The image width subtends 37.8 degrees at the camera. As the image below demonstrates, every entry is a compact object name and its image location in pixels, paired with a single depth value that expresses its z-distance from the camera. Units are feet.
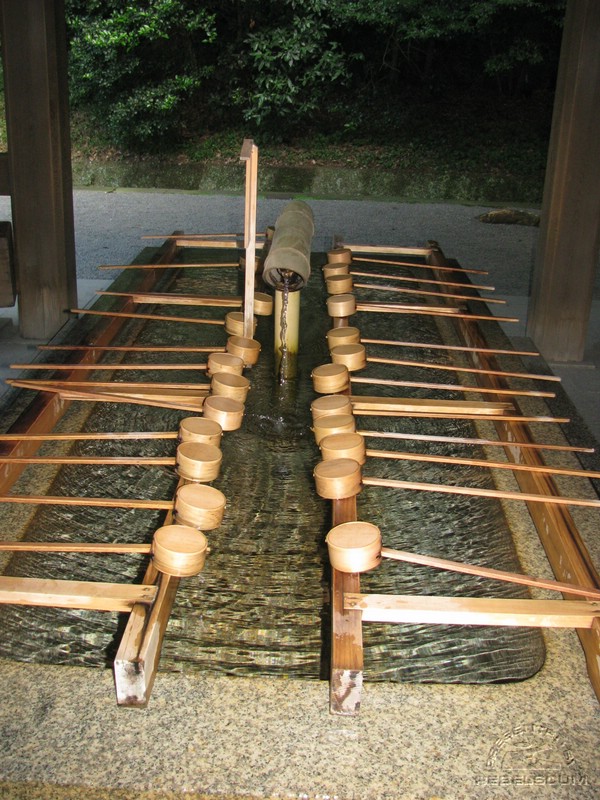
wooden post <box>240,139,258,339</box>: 10.61
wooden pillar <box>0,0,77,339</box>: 14.94
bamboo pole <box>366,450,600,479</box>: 8.45
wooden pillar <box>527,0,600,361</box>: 15.07
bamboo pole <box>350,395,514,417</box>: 10.14
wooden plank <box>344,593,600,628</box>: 6.19
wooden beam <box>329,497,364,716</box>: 5.62
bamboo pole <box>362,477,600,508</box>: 7.98
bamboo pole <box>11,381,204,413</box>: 9.98
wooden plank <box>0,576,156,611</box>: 6.19
